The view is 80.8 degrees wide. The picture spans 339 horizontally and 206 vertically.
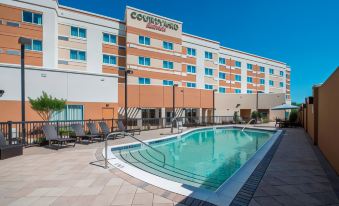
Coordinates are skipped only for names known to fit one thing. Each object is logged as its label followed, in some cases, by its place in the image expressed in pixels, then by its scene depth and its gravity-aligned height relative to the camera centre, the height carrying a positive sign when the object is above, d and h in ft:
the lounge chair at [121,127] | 45.26 -5.55
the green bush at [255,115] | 92.62 -5.42
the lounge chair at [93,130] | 36.47 -5.01
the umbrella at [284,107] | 70.16 -1.26
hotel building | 50.31 +17.12
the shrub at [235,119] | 89.67 -7.03
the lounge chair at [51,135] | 29.45 -4.73
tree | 40.63 -0.18
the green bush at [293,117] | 73.40 -4.99
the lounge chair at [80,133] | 34.35 -5.19
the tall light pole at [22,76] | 27.50 +3.80
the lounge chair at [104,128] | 38.50 -4.85
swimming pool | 16.35 -7.90
